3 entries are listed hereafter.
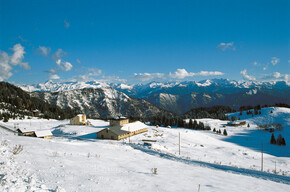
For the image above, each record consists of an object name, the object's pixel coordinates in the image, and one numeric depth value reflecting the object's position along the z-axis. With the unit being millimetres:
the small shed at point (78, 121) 98512
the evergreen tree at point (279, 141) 86175
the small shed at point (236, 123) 152262
